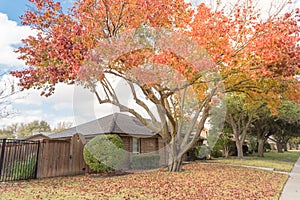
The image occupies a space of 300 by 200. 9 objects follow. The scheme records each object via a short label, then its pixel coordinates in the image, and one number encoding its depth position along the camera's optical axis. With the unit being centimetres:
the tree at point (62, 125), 4353
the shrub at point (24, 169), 838
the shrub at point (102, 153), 952
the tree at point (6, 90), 853
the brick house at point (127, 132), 1370
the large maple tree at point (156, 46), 727
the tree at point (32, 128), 4137
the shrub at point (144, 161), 1291
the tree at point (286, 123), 1662
